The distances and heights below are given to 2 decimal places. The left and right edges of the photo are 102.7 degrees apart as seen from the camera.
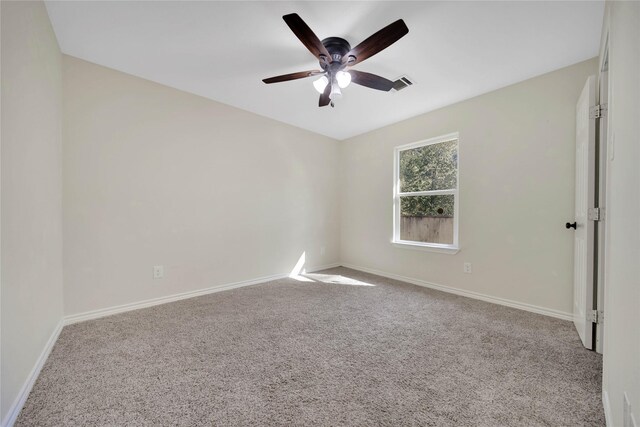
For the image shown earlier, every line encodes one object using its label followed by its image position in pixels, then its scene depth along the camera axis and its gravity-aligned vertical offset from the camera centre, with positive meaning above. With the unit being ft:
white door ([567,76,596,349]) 5.95 -0.09
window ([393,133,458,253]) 10.49 +0.68
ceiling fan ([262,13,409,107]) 5.08 +3.58
